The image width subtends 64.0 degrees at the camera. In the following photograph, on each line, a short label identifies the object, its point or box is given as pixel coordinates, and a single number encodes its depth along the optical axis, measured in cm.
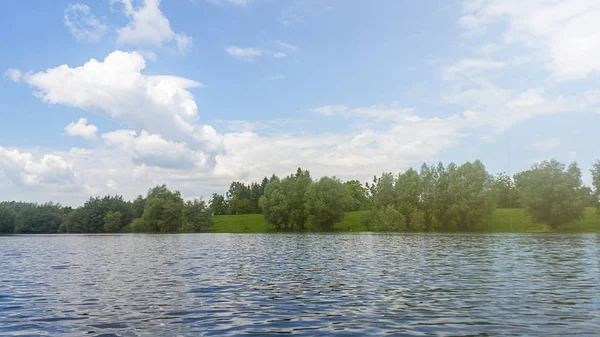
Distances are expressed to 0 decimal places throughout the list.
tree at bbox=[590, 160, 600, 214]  13875
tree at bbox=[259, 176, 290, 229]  18825
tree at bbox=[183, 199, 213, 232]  19888
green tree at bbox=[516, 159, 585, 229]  13312
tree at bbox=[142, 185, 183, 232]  19788
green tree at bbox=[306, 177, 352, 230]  17888
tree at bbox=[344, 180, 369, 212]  18022
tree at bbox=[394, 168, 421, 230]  15925
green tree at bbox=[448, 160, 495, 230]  14650
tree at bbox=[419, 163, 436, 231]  15775
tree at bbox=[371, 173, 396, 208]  16788
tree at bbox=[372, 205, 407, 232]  15625
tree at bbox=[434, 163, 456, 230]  15150
